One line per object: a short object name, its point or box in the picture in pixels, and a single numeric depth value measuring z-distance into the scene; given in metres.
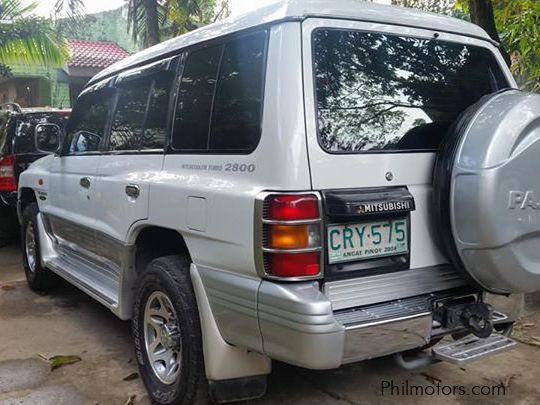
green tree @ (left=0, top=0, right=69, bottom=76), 9.72
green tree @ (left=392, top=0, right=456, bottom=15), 11.40
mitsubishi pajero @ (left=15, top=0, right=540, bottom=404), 2.41
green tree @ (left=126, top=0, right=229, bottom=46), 10.92
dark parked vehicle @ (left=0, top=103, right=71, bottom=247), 6.95
